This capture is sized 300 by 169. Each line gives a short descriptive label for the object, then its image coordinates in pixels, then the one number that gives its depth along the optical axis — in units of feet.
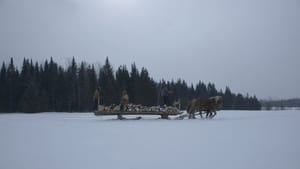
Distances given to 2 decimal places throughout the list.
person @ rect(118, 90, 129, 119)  60.13
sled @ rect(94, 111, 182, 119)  59.26
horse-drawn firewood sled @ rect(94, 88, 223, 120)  60.03
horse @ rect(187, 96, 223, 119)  60.19
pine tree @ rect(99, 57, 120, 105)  165.72
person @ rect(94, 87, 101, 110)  64.01
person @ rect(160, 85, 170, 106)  66.64
